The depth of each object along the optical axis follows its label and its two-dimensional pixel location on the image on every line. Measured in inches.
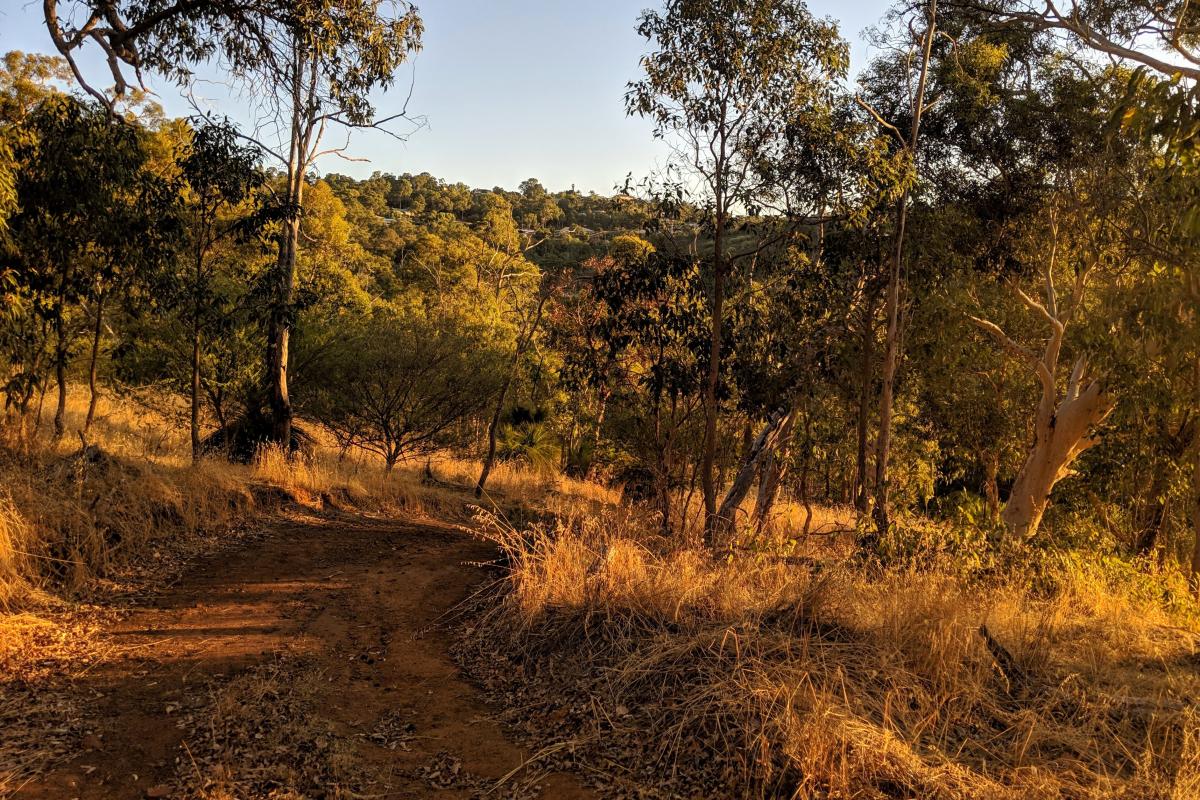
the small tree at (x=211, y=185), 430.9
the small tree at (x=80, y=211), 351.9
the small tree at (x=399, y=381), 666.2
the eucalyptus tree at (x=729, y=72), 332.8
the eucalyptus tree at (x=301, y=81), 377.4
